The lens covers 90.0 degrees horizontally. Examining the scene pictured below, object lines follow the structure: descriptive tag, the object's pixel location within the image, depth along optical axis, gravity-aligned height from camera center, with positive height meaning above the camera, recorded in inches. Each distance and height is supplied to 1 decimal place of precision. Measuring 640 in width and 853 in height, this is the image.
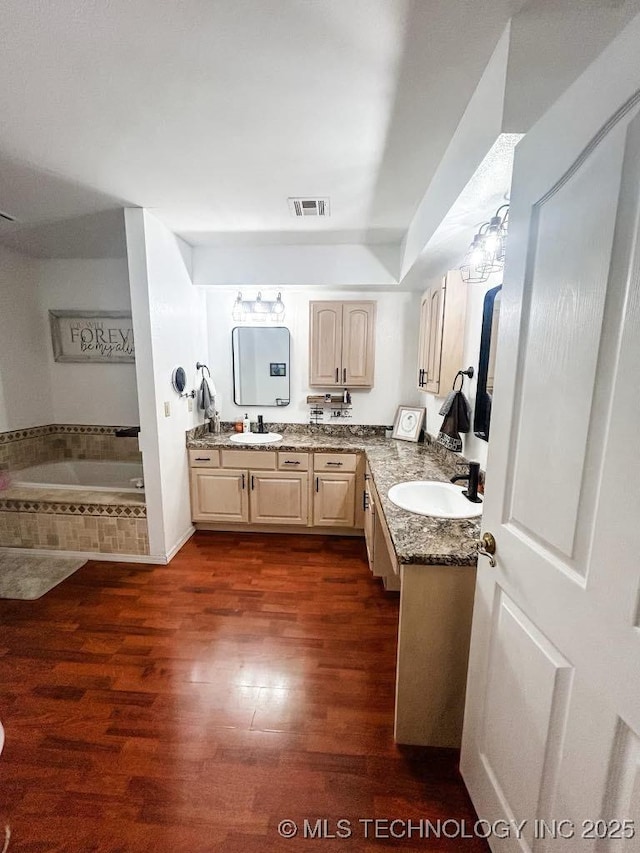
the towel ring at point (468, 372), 73.8 -0.3
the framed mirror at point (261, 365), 123.3 +1.4
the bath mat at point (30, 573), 84.5 -58.2
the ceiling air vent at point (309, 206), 78.0 +40.5
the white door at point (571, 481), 22.4 -9.3
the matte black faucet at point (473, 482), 59.1 -20.3
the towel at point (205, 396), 115.3 -9.9
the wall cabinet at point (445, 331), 76.0 +9.9
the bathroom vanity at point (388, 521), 45.9 -36.3
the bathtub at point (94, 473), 125.8 -41.5
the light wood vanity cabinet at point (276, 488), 109.7 -40.6
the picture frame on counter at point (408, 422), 116.4 -19.1
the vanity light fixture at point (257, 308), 114.7 +21.8
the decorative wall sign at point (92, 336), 121.8 +11.7
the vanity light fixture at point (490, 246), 50.8 +20.8
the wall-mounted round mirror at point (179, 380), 100.5 -3.7
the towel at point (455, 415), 74.8 -10.2
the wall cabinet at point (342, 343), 116.3 +9.5
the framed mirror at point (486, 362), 63.0 +1.8
